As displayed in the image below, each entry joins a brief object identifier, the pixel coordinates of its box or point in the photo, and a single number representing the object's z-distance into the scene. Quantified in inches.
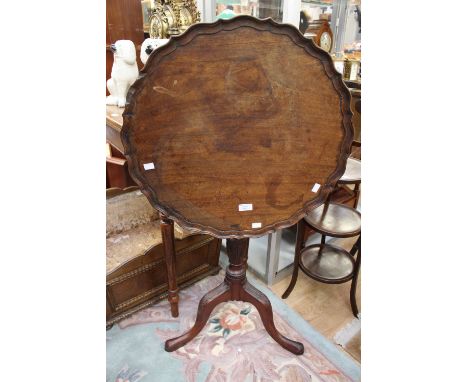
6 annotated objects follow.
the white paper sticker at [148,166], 37.3
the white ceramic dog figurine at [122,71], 57.3
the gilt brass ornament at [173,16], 55.7
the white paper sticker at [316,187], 40.8
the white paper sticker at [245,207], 40.1
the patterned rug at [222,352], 57.2
